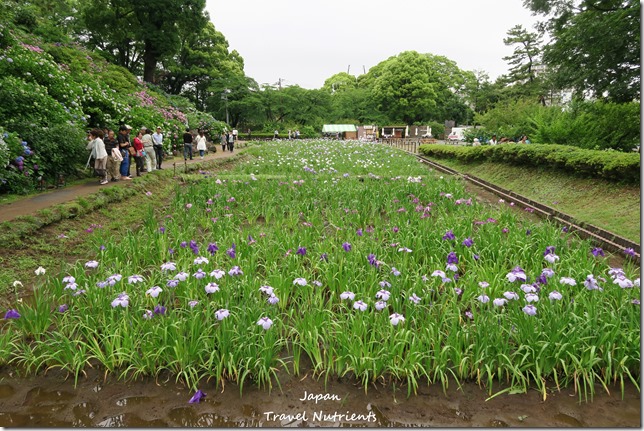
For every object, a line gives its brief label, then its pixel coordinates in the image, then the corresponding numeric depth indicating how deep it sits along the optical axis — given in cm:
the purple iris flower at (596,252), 317
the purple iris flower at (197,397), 210
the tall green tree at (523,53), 4191
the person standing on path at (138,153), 966
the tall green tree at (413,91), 4747
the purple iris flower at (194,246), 340
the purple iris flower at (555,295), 256
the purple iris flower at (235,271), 294
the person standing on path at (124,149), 911
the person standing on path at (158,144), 1077
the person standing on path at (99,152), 826
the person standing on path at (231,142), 2128
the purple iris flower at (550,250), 344
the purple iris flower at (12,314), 253
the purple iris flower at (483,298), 266
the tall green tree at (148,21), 2234
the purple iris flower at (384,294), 268
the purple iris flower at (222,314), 242
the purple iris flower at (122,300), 256
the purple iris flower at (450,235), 371
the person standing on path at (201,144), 1609
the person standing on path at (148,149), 1038
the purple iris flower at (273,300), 267
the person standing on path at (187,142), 1324
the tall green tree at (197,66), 3359
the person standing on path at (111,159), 862
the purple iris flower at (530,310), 240
